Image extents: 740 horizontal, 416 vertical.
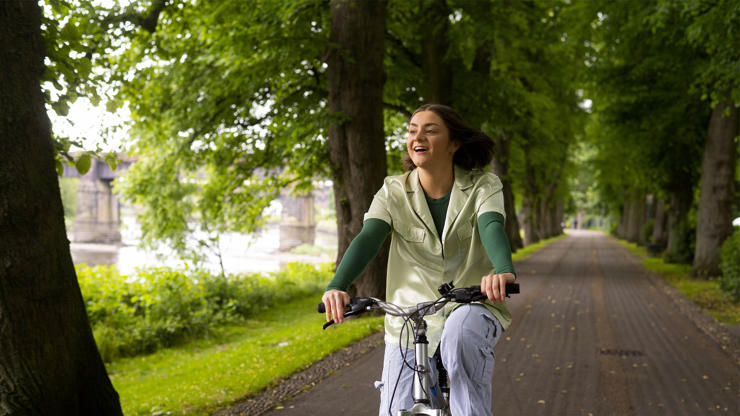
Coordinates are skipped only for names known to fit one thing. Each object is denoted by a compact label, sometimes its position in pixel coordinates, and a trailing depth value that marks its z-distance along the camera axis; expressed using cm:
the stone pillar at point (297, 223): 3177
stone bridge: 2898
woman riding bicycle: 244
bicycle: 236
